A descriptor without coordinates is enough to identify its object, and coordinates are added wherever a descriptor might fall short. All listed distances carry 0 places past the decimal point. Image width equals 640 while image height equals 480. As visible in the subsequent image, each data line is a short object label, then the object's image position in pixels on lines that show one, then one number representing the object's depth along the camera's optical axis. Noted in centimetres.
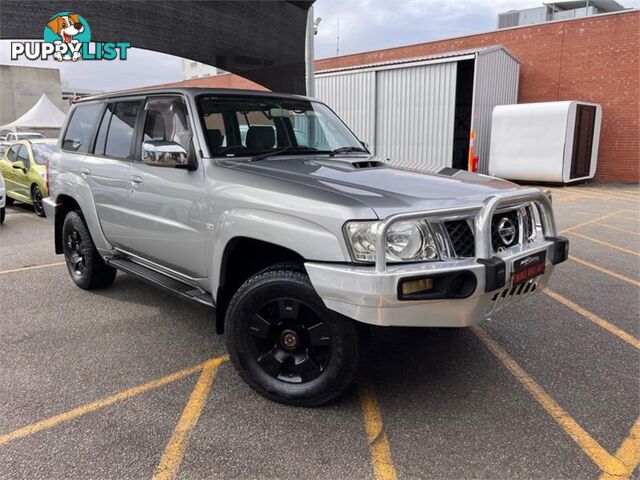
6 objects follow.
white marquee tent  3098
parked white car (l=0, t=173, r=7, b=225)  929
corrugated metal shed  1540
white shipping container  1406
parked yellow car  1009
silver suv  256
